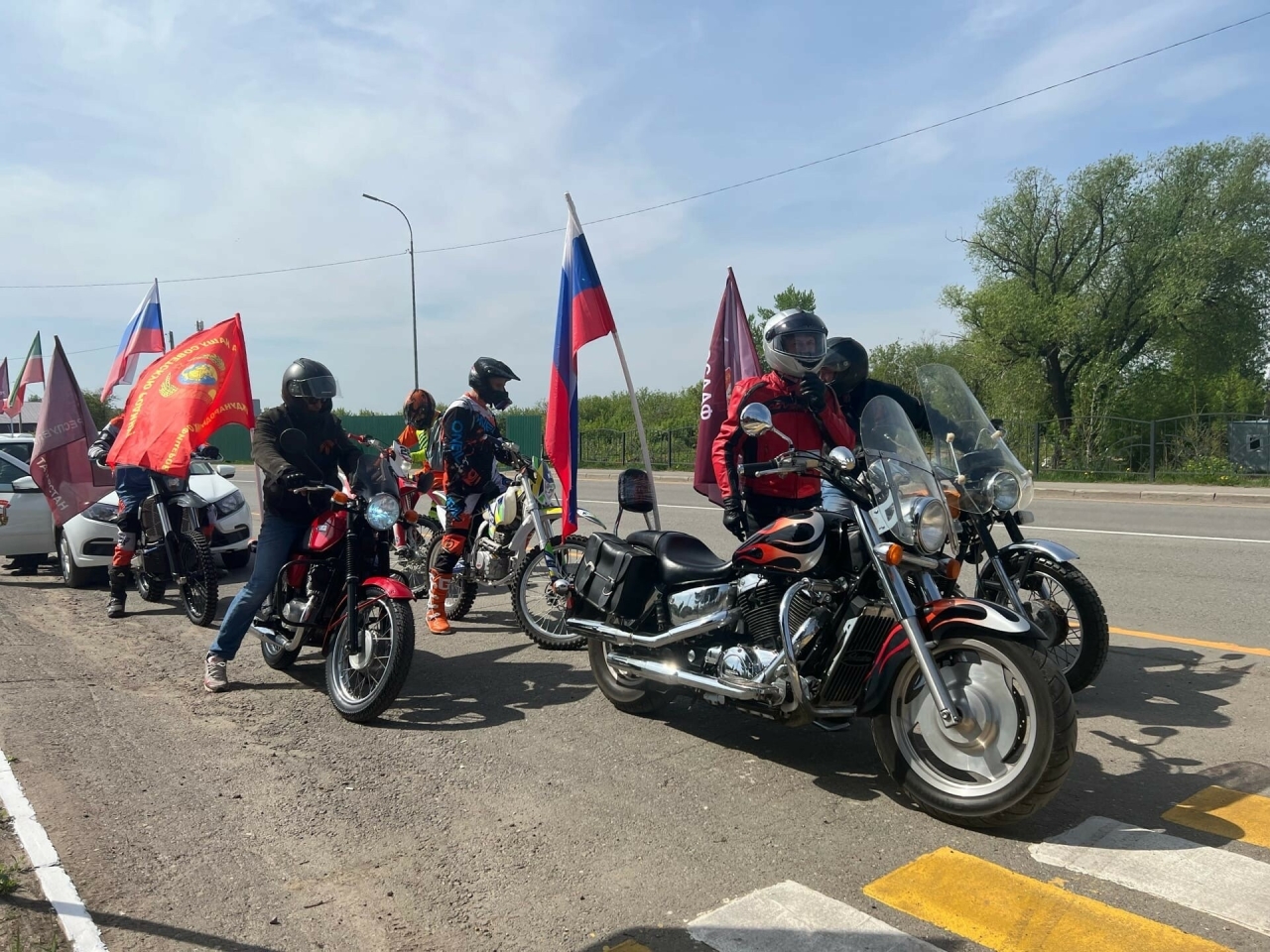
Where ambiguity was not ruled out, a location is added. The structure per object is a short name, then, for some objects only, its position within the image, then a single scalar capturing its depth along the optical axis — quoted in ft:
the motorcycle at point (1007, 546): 16.33
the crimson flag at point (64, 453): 28.09
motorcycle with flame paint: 11.14
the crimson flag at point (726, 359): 24.39
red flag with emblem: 23.11
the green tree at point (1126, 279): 88.94
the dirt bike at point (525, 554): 21.85
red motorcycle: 16.22
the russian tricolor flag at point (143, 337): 41.29
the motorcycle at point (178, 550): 24.85
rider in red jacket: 16.02
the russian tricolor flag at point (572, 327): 23.25
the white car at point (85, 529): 30.22
